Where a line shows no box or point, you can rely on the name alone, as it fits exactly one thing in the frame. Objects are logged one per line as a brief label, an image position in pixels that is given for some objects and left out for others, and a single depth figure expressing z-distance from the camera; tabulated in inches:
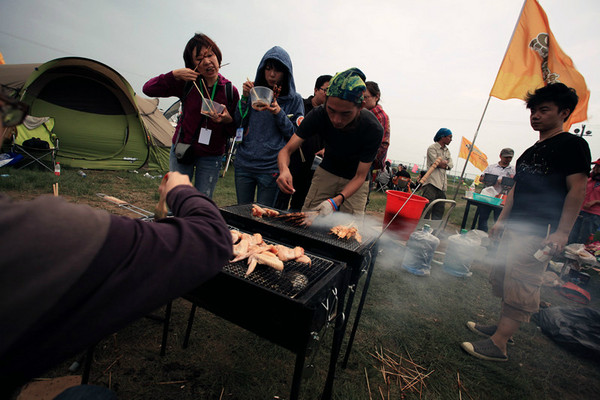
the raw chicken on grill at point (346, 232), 93.8
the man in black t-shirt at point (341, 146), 101.4
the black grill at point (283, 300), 53.0
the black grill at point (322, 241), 82.4
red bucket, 167.7
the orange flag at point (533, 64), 204.2
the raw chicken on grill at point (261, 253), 70.3
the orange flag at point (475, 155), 705.8
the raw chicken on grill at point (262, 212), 101.6
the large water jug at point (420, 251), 187.3
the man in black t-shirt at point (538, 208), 97.6
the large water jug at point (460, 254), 195.0
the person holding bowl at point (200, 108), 118.3
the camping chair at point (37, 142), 286.8
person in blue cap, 261.0
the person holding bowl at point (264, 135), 132.6
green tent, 328.2
